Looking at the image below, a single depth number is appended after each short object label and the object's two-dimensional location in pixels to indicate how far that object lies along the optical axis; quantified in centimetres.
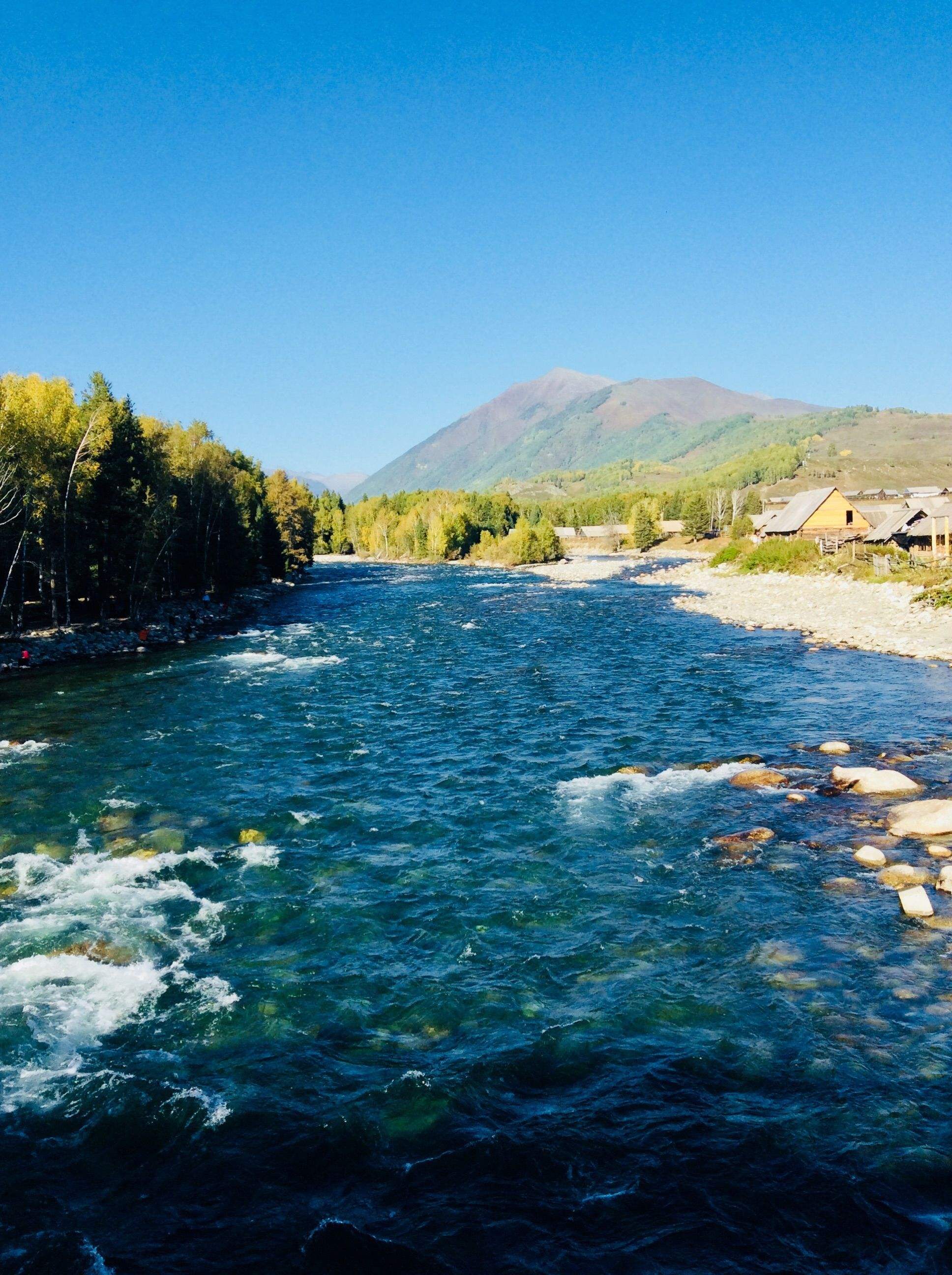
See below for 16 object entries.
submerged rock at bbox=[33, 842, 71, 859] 1873
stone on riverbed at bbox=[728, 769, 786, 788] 2222
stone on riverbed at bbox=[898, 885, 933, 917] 1454
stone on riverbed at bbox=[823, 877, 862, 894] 1571
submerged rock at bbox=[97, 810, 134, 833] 2053
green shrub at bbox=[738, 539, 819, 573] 8219
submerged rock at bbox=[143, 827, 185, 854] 1912
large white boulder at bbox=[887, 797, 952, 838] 1780
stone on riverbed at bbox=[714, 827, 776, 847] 1834
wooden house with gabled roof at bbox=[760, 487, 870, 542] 9206
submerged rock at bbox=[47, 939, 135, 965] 1419
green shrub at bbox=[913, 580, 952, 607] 4775
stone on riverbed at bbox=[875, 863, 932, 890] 1577
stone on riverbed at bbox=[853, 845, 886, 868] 1664
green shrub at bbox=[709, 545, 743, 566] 10062
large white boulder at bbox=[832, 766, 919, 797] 2070
